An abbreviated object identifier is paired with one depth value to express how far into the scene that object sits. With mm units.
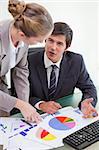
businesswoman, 1291
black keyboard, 1241
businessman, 1790
